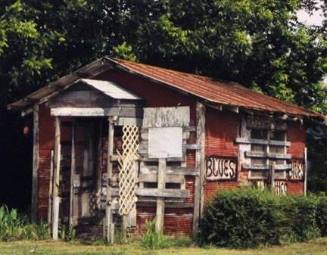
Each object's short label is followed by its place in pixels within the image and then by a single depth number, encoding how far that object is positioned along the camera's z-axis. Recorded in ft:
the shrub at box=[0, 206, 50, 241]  57.47
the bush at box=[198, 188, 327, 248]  52.19
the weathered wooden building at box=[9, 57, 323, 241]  55.01
